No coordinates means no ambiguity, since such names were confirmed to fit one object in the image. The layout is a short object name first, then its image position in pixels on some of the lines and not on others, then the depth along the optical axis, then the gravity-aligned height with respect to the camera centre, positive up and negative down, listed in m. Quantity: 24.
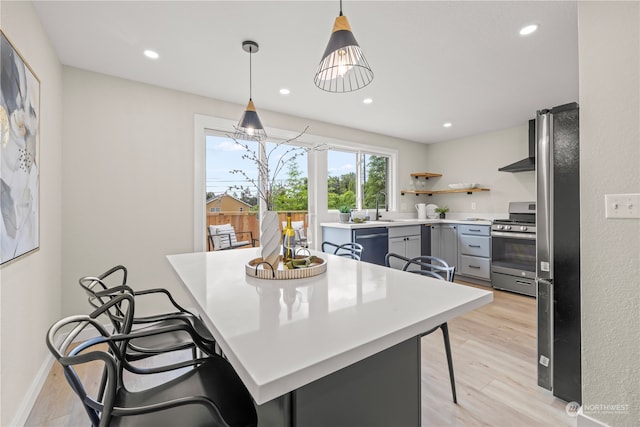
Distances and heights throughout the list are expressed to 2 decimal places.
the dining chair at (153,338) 1.17 -0.58
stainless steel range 3.58 -0.50
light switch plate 1.29 +0.04
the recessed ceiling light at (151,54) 2.24 +1.28
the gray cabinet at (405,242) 4.05 -0.40
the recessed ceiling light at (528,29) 1.96 +1.29
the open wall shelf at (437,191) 4.70 +0.41
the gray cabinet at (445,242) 4.49 -0.45
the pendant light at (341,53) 1.13 +0.67
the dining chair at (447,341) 1.69 -0.76
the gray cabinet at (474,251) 4.05 -0.54
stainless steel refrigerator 1.62 -0.21
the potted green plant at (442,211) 5.18 +0.06
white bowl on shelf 4.79 +0.48
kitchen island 0.60 -0.30
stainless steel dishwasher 3.68 -0.36
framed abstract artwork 1.32 +0.32
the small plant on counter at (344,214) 4.23 +0.01
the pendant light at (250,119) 2.09 +0.71
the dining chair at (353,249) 2.55 -0.32
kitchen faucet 4.62 +0.19
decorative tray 1.30 -0.26
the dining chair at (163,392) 0.75 -0.60
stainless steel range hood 3.87 +0.71
